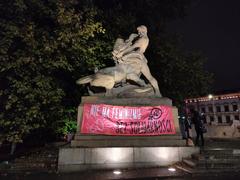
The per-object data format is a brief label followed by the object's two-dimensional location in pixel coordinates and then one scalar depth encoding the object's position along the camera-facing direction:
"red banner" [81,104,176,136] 7.02
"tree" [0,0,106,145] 8.04
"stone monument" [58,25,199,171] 6.48
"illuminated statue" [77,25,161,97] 7.57
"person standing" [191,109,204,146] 8.74
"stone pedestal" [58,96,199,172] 6.40
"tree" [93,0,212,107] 11.33
